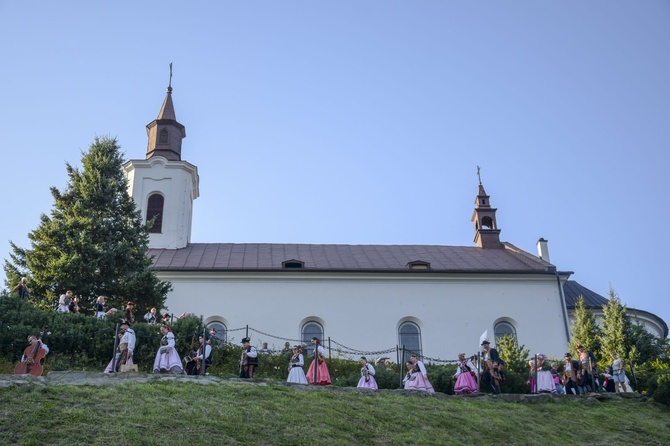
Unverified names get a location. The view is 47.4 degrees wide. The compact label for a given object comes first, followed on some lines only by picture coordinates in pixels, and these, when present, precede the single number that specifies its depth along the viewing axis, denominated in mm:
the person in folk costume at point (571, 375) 22109
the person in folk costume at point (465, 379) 21141
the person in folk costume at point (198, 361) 20891
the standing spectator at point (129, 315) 22541
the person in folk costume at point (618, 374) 22469
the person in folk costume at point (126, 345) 19312
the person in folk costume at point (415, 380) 20523
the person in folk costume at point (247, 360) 20906
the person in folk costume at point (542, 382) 21922
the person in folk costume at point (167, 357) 19688
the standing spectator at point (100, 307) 23891
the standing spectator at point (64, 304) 23644
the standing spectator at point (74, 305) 23958
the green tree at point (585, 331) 30312
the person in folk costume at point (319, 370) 20500
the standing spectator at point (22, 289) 24067
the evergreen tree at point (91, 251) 26531
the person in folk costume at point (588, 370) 22219
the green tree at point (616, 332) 28750
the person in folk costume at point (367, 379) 21084
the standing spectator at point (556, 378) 22759
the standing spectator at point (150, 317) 24283
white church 33500
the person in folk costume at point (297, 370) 20781
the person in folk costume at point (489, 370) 21422
